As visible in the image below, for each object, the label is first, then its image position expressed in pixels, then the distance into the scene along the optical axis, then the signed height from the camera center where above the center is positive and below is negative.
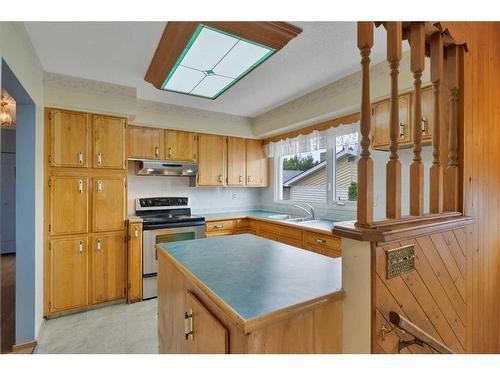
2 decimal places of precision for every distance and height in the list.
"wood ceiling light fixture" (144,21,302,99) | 1.66 +1.01
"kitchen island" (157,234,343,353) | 0.83 -0.40
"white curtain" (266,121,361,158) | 3.14 +0.64
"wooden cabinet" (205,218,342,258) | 2.64 -0.59
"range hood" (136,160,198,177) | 3.40 +0.26
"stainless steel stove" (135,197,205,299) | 3.08 -0.49
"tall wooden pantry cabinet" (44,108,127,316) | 2.63 -0.24
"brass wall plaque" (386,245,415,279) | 1.01 -0.30
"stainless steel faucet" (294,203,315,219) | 3.57 -0.32
